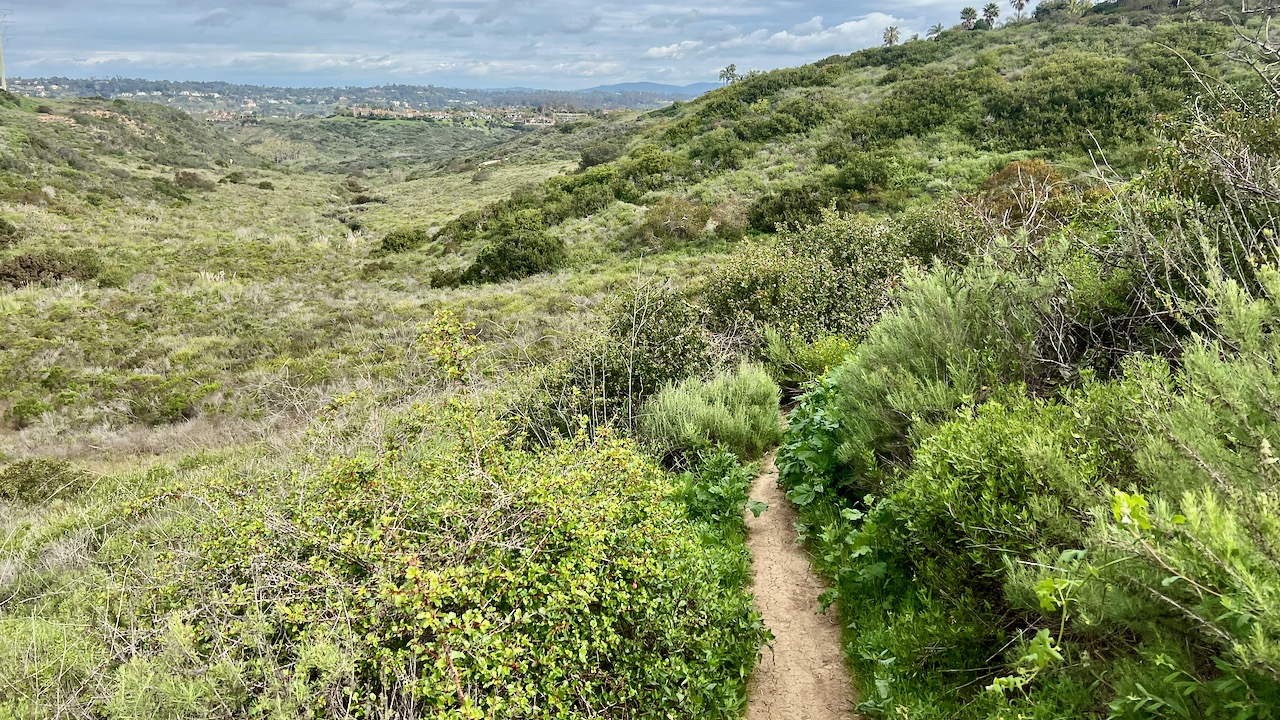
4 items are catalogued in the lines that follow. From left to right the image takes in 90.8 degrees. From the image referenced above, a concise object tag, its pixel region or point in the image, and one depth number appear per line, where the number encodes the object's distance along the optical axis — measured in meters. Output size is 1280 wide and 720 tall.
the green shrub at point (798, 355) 7.10
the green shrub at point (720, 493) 4.89
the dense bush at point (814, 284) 8.21
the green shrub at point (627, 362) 6.55
